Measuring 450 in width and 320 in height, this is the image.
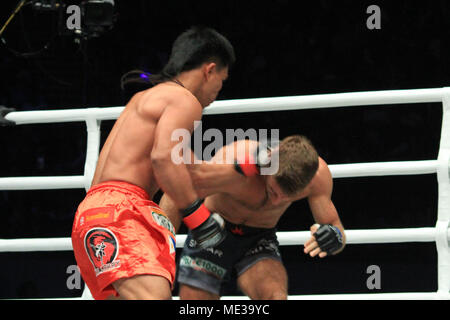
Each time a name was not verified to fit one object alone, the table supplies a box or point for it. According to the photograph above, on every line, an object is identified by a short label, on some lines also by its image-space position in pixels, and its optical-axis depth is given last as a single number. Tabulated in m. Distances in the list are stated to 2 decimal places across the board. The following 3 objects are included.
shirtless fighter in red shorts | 5.54
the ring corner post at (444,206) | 6.02
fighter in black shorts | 5.92
